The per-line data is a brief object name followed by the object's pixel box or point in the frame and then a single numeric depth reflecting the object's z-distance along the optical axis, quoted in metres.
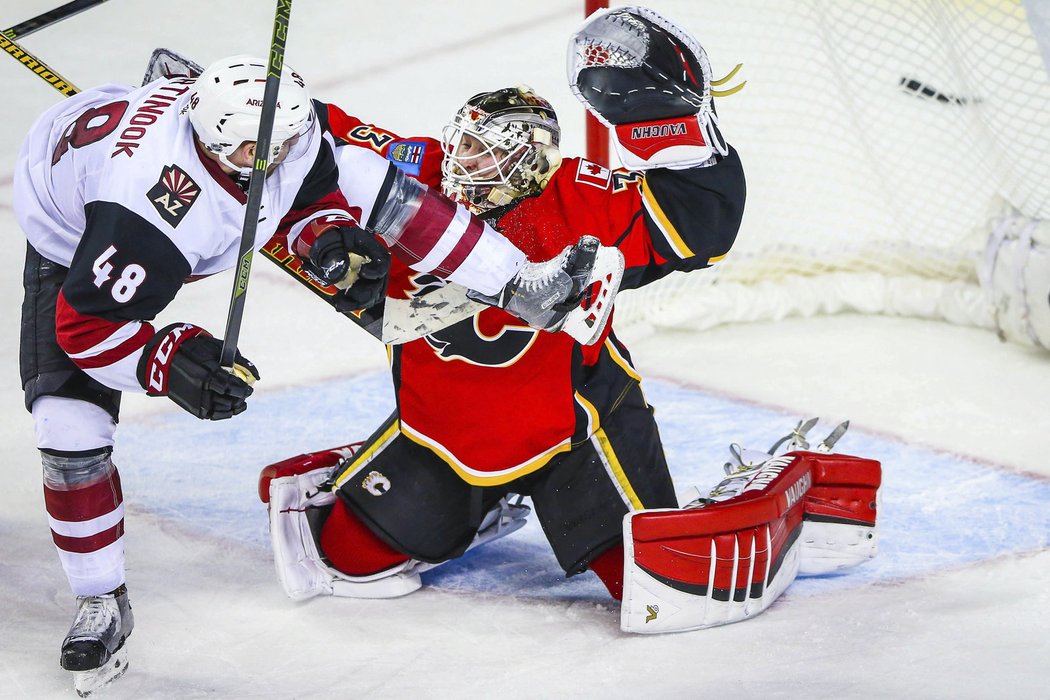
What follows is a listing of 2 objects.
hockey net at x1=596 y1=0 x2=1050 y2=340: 21.56
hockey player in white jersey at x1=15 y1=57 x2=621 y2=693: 19.11
